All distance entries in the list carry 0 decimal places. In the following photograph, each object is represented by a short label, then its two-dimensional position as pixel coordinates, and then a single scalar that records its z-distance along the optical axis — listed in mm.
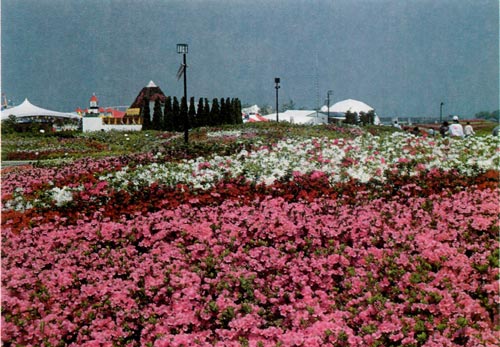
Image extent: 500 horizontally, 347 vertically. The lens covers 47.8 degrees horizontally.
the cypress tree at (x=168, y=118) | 34438
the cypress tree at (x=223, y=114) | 34344
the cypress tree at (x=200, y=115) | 33969
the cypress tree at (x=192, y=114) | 32562
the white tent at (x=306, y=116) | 58875
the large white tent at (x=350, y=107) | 53781
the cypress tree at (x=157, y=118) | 35719
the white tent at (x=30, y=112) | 67062
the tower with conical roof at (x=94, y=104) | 49556
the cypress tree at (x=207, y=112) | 34125
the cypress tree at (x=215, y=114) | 34241
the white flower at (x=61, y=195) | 6762
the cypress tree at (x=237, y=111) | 34938
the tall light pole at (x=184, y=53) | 19330
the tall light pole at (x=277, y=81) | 34031
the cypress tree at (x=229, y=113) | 34406
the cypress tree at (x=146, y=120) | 36531
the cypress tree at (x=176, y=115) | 34250
